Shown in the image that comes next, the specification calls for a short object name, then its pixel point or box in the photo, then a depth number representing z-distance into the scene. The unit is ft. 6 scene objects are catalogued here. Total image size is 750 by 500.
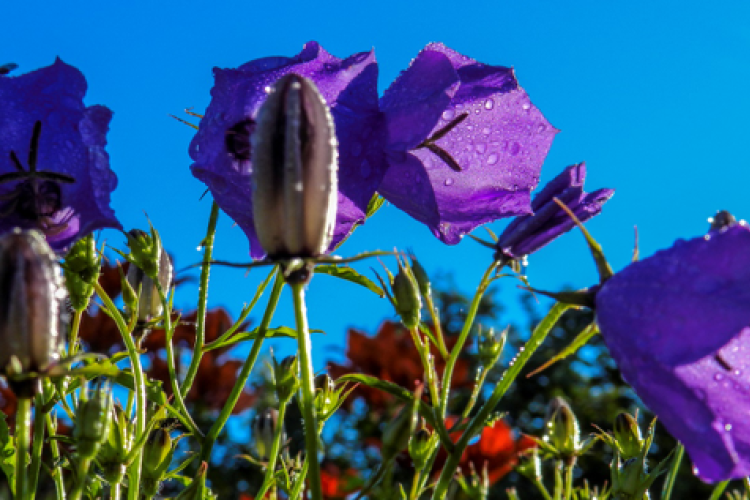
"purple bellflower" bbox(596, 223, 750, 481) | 0.68
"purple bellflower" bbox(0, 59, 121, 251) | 0.79
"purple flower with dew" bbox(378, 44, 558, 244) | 0.82
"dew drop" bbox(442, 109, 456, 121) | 0.86
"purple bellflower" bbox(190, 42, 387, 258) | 0.78
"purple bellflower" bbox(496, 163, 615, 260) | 0.85
